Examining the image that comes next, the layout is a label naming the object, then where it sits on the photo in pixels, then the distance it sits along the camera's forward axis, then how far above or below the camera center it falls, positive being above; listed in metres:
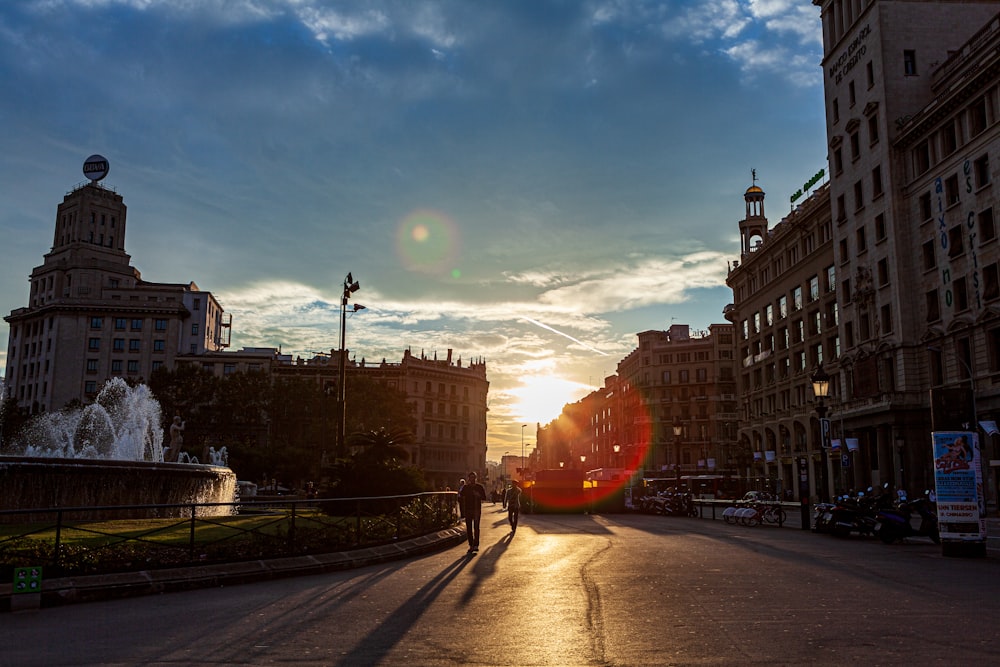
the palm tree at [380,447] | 21.70 +0.47
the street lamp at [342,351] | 27.77 +3.94
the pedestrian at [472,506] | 17.88 -0.90
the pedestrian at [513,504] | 25.30 -1.20
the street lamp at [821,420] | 25.25 +1.40
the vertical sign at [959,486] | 15.91 -0.38
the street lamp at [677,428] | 37.63 +1.70
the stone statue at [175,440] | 33.00 +0.98
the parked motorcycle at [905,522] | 19.18 -1.29
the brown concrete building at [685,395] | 102.19 +8.95
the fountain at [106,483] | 17.05 -0.44
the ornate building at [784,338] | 59.84 +10.10
